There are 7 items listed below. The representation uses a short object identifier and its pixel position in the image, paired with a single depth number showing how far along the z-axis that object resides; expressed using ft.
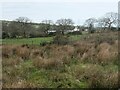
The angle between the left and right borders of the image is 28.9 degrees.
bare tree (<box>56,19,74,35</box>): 133.03
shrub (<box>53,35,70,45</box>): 63.44
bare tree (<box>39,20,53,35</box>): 137.13
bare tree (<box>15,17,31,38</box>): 126.05
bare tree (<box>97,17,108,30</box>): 169.89
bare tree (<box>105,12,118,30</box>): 169.48
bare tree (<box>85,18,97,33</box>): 179.67
